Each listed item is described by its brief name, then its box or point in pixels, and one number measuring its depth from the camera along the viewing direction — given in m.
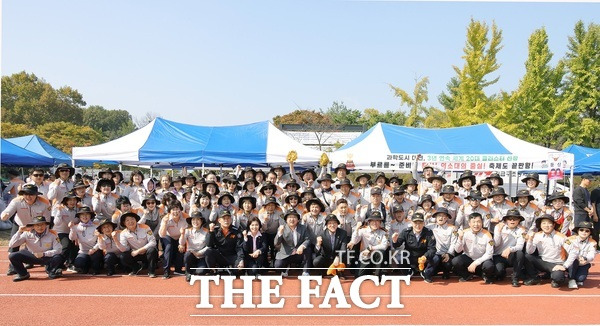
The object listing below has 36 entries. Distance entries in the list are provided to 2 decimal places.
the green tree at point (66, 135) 33.41
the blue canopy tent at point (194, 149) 10.65
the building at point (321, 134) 38.86
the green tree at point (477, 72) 21.17
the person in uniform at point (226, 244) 6.83
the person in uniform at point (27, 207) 6.97
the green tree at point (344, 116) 46.47
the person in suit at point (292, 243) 6.88
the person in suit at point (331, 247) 6.91
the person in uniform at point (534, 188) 8.26
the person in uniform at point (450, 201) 7.50
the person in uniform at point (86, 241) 7.02
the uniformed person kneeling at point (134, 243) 6.91
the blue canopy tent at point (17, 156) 13.85
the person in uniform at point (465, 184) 8.05
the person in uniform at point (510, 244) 6.61
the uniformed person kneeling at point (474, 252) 6.65
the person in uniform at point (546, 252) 6.48
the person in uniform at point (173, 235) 6.97
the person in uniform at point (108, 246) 6.95
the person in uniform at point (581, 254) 6.34
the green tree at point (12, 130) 29.84
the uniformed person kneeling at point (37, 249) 6.56
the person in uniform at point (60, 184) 7.89
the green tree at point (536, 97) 21.55
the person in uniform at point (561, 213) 7.25
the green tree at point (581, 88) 22.20
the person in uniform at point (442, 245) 6.79
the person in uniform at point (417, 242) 6.80
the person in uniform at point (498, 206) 7.35
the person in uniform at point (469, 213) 7.35
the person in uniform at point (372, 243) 6.79
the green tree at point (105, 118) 62.63
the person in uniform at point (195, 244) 6.79
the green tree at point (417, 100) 30.95
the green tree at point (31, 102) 38.03
